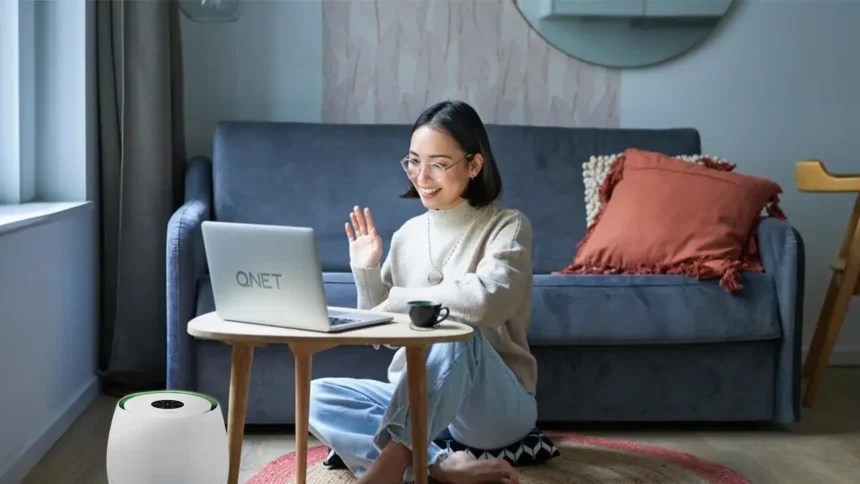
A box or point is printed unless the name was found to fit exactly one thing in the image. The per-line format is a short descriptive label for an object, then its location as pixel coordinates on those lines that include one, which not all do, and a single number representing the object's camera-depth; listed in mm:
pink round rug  2510
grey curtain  3324
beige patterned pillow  3443
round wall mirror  3867
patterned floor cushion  2512
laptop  1921
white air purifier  1789
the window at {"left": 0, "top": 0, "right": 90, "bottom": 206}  3189
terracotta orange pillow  3104
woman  2188
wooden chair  3326
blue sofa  2885
